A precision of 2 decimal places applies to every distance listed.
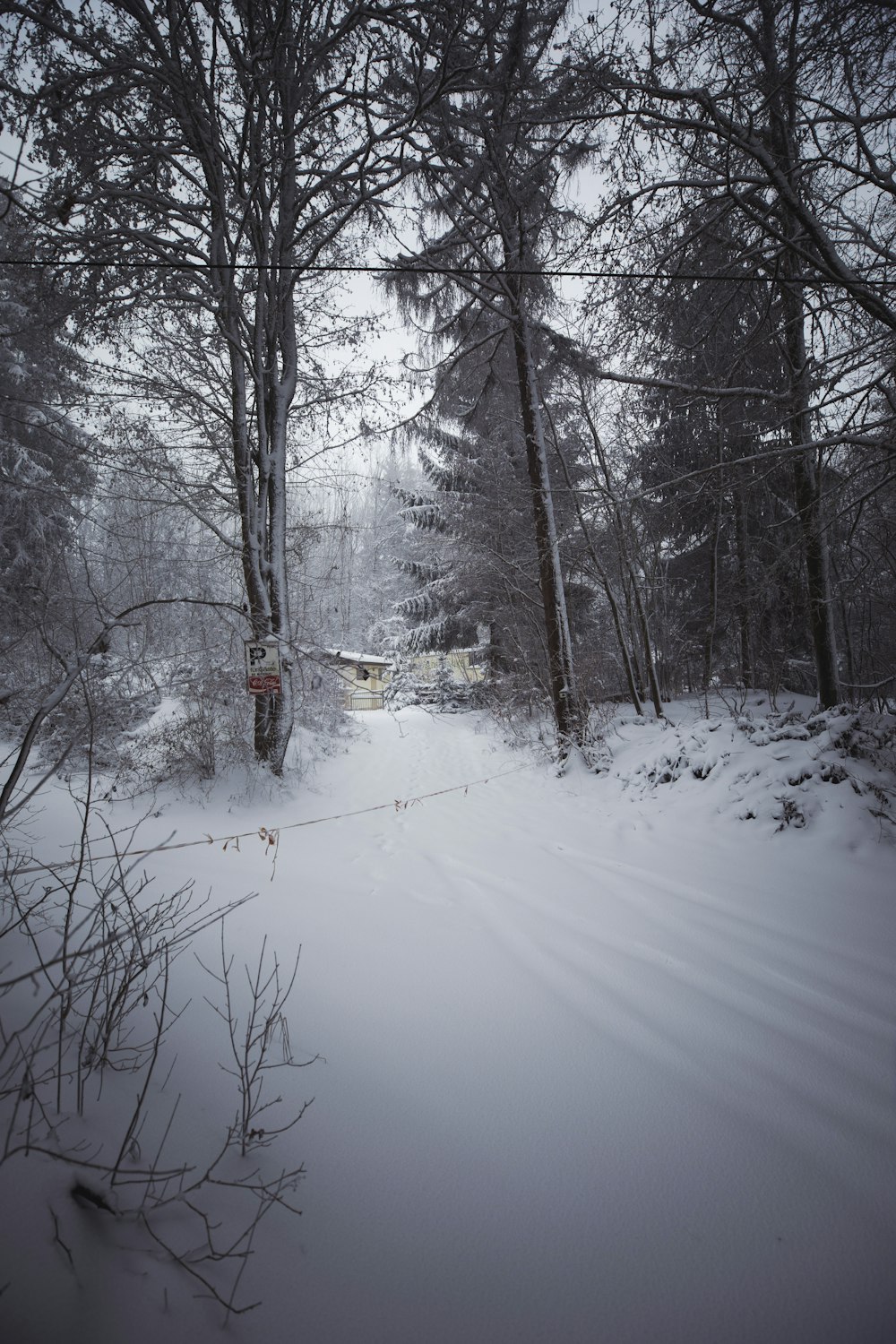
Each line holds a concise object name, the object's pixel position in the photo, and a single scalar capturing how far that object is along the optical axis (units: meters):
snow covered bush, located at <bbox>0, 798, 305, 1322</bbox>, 1.04
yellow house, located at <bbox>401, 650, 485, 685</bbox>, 15.59
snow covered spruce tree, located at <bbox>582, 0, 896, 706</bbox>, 3.20
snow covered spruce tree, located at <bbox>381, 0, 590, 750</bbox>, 4.59
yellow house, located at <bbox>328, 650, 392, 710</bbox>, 18.61
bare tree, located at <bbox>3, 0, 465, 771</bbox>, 4.50
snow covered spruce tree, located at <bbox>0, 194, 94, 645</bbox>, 5.11
